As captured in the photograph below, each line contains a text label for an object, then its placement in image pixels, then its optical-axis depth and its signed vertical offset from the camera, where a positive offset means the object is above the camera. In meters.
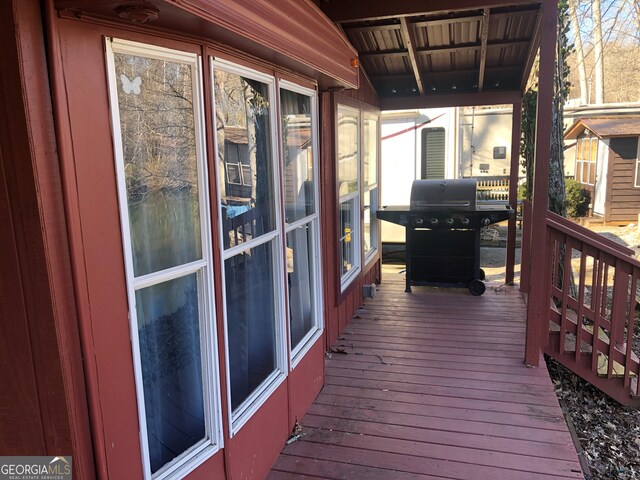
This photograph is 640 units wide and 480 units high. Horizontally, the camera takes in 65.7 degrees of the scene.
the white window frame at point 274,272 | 1.91 -0.51
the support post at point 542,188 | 3.21 -0.21
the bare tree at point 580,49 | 11.84 +3.17
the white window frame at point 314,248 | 2.81 -0.52
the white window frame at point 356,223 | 4.53 -0.59
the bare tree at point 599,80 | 20.06 +3.06
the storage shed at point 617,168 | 12.47 -0.34
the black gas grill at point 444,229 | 5.10 -0.73
